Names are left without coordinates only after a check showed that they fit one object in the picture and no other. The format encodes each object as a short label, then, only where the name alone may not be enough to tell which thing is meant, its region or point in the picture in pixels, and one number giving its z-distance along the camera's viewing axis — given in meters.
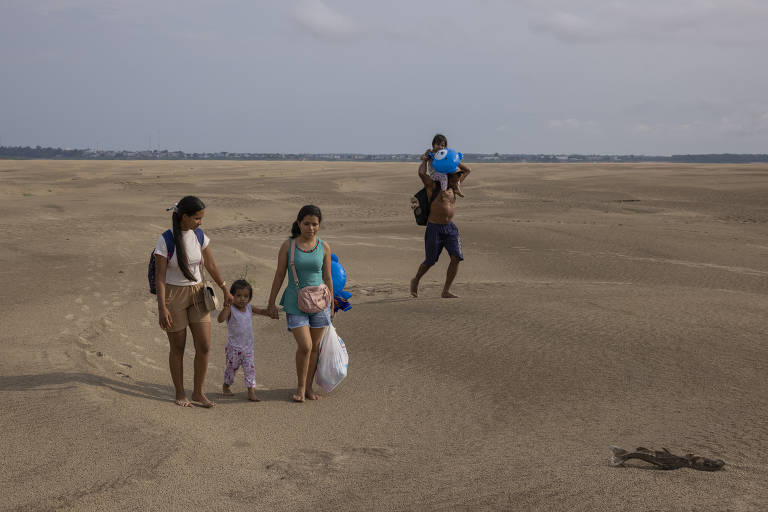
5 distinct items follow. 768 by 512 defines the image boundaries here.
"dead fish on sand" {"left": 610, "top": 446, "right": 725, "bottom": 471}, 3.91
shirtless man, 8.86
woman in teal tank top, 5.36
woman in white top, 5.03
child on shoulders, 8.74
